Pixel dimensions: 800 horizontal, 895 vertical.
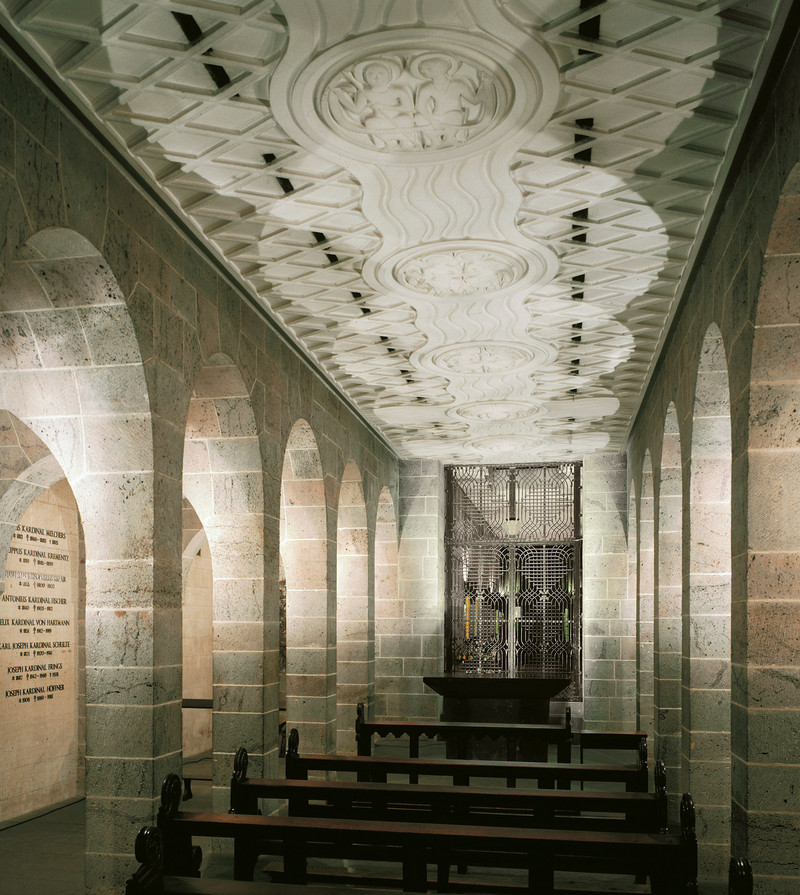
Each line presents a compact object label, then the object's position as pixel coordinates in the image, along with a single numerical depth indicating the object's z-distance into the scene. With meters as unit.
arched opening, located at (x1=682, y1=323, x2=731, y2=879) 5.93
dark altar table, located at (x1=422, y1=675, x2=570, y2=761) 9.74
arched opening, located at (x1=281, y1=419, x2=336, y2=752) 8.53
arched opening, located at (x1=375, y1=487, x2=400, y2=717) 12.95
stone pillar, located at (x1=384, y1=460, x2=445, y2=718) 12.93
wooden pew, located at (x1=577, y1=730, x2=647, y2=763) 7.03
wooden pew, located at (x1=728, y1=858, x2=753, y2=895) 2.95
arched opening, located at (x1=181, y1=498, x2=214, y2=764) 11.23
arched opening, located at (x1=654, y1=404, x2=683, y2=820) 7.54
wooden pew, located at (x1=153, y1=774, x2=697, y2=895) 3.89
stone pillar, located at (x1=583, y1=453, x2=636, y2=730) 12.48
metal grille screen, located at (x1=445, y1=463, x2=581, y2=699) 13.27
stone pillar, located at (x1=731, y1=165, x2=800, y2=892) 3.89
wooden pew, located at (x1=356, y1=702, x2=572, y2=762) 7.57
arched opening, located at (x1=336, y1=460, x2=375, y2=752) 10.56
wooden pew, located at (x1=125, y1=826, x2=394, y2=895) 3.54
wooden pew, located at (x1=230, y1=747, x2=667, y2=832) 4.92
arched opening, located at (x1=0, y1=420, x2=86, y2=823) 7.71
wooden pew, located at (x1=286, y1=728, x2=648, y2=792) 5.82
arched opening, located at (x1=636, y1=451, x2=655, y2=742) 9.64
